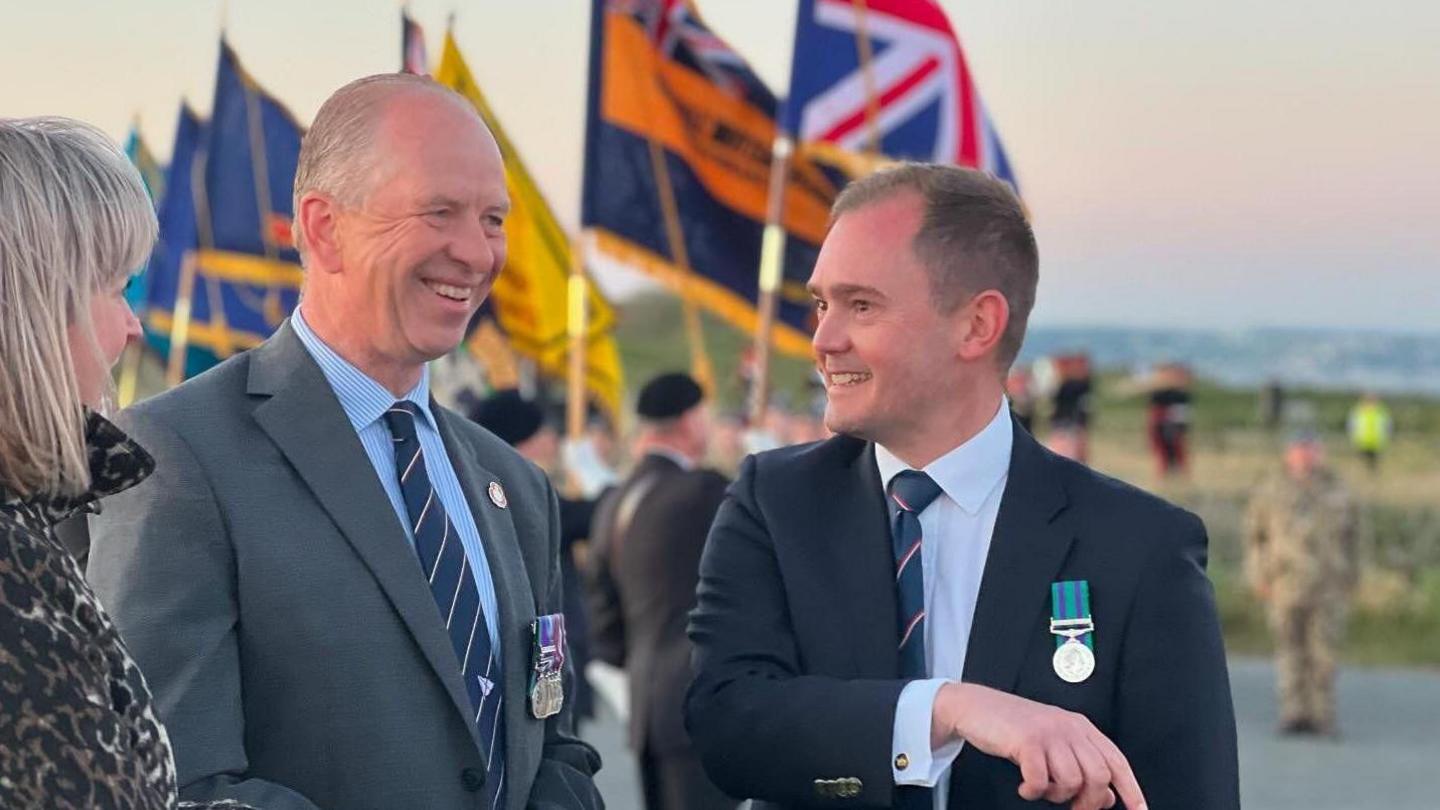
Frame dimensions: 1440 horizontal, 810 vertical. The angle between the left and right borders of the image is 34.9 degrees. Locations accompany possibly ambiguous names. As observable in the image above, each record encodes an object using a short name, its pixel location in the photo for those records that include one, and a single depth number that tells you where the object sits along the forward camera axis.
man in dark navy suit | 3.12
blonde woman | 2.18
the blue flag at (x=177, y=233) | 19.06
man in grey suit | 2.91
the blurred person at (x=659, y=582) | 7.64
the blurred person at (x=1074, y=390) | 34.88
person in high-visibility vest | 36.00
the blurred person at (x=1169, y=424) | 34.69
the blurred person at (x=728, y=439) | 22.66
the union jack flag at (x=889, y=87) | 10.74
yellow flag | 11.51
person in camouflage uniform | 15.02
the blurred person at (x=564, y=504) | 8.96
